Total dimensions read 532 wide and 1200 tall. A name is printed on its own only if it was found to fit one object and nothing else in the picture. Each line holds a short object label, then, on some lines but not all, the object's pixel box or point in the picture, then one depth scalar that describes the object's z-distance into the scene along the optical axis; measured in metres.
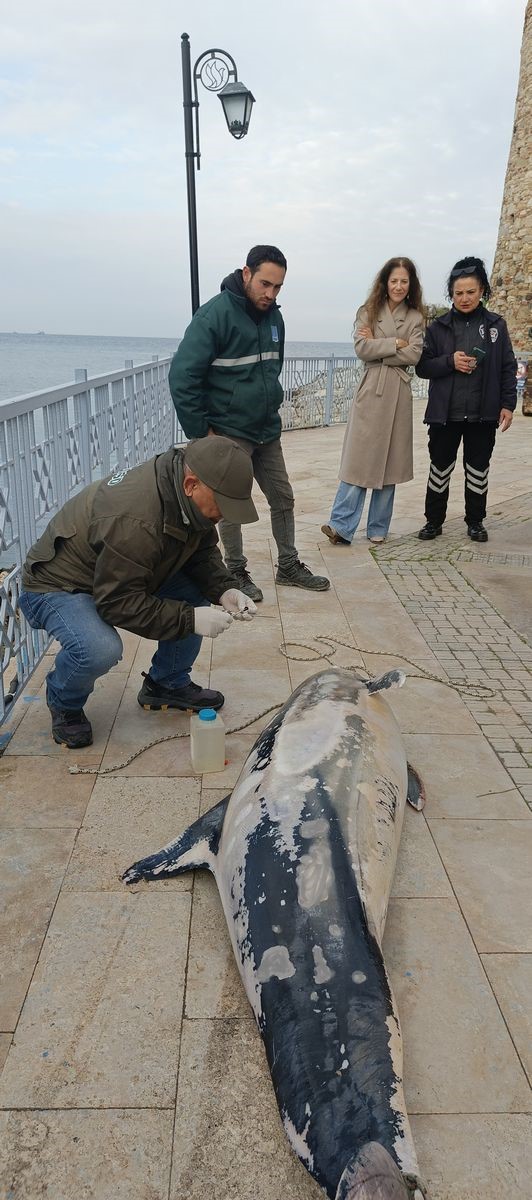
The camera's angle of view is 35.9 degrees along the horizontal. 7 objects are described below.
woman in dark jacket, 6.59
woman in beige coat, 6.54
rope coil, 3.50
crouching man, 3.22
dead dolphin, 1.75
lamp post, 9.68
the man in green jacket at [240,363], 5.07
